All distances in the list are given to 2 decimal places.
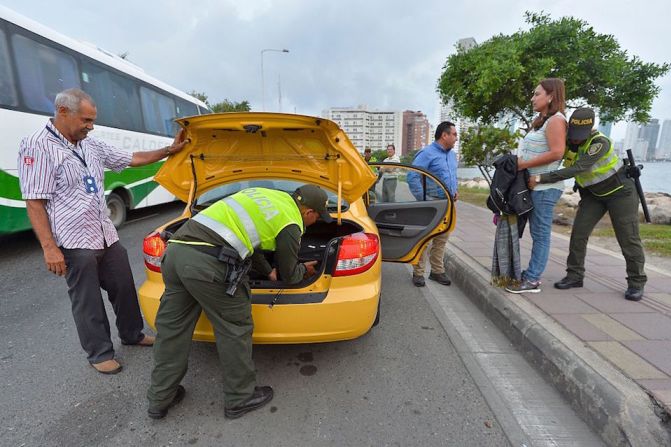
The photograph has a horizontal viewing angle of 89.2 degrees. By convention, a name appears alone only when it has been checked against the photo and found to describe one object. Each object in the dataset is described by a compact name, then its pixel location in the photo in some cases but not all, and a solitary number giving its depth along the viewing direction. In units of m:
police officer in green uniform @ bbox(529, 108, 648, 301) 2.89
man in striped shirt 2.10
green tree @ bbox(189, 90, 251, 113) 31.79
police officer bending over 1.80
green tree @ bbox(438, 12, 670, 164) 9.35
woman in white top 2.82
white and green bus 4.56
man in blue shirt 3.87
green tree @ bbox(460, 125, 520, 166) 16.92
